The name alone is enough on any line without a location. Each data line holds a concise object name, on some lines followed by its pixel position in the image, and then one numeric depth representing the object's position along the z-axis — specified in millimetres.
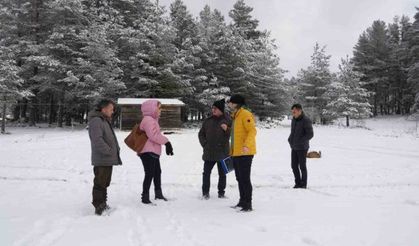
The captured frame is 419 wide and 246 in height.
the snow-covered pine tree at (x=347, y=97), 37125
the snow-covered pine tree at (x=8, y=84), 25000
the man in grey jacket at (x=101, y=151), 6508
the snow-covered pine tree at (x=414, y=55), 38744
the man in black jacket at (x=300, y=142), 9094
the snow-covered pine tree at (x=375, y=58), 49816
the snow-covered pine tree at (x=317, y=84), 42344
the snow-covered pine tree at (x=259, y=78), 36281
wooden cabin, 27703
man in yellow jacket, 6797
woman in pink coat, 7305
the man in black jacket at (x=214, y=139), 7766
